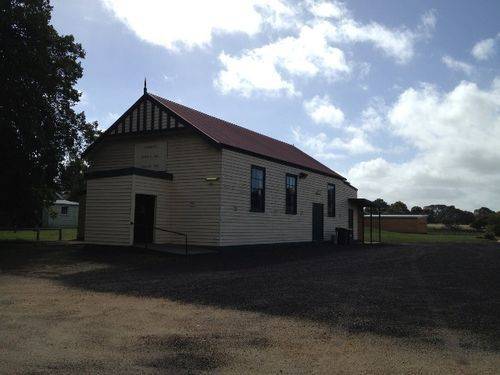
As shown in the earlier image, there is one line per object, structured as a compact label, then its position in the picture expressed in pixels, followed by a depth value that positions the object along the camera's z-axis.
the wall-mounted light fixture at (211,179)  18.59
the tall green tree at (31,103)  18.91
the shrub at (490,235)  43.48
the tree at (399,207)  108.84
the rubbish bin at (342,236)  28.14
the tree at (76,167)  22.97
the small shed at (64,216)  49.66
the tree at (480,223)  62.74
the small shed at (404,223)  57.38
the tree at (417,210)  115.03
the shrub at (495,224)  47.47
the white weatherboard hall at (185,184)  17.97
